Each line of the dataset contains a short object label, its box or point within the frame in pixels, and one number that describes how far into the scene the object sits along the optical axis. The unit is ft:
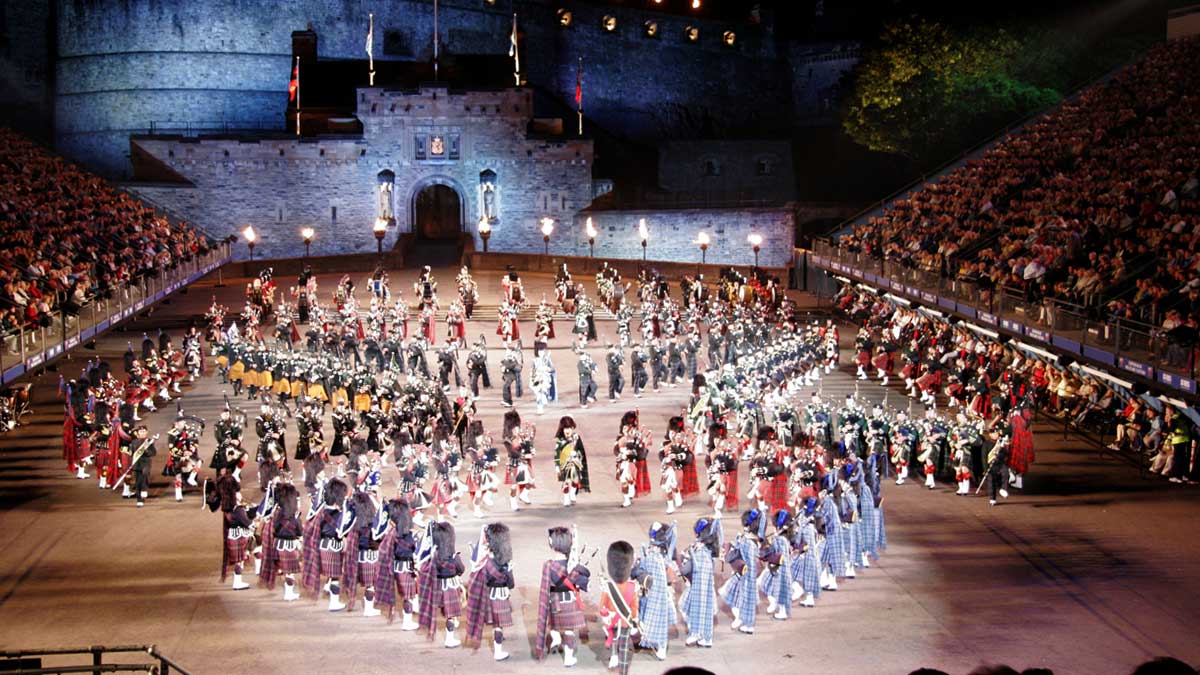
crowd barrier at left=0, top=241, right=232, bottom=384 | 71.31
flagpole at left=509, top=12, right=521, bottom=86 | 185.57
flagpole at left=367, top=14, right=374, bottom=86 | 178.29
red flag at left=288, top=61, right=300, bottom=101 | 180.45
